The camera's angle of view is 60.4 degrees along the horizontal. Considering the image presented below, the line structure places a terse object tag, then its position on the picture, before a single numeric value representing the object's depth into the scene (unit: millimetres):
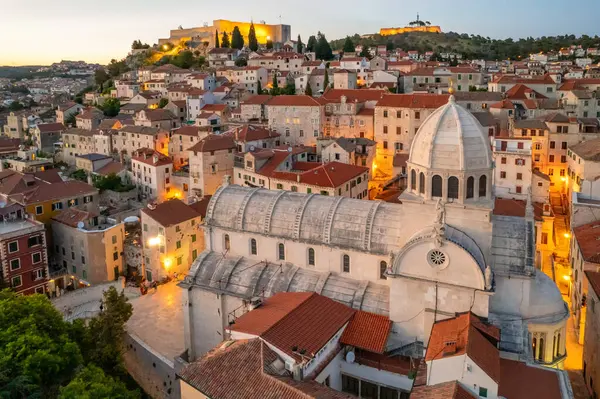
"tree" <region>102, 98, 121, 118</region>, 108062
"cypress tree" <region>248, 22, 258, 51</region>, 139250
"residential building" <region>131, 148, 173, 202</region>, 67312
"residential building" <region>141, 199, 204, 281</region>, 46688
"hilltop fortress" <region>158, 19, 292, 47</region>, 161625
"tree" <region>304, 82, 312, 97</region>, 88762
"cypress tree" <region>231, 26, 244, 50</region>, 143000
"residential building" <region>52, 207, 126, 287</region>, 48031
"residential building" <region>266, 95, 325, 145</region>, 69562
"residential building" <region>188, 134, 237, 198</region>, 60938
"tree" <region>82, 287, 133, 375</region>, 29688
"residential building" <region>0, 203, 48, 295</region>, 43750
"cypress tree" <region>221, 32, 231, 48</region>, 145000
